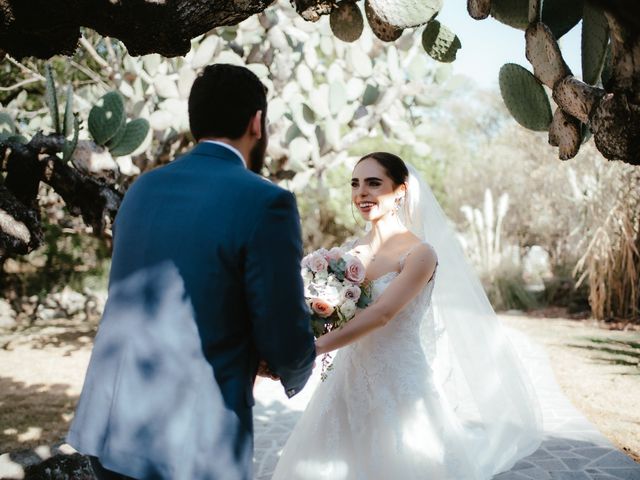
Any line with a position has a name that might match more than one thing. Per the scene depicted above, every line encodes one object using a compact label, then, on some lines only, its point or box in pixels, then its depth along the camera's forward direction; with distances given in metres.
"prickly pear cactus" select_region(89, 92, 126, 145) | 4.32
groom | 1.50
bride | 3.02
